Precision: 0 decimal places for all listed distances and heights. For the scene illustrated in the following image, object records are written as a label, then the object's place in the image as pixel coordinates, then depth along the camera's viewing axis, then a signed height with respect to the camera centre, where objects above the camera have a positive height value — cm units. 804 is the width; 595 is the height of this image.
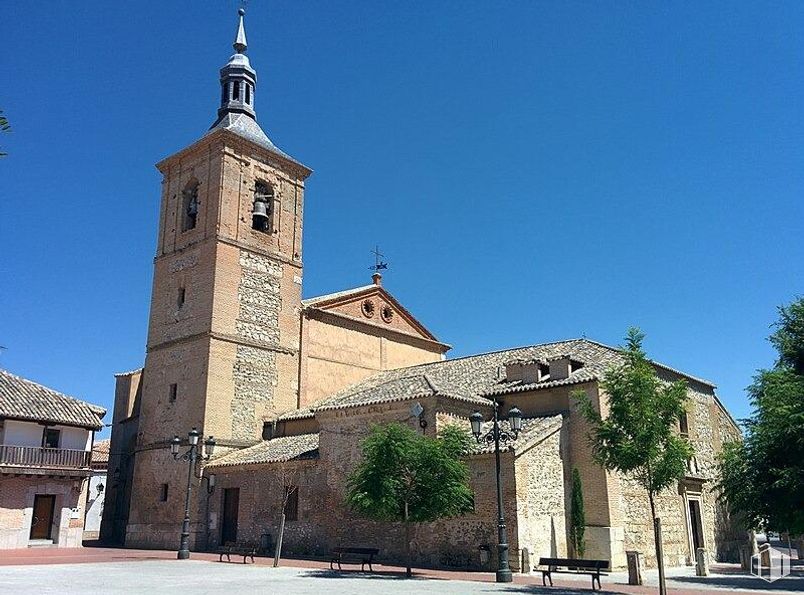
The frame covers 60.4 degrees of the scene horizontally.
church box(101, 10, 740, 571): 2070 +359
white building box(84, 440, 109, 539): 4276 -5
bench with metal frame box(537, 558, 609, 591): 1558 -143
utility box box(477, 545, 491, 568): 1894 -146
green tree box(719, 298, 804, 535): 1825 +110
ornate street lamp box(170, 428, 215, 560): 2269 +88
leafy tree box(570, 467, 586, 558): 2038 -53
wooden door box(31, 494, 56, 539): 2892 -75
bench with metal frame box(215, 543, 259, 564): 2153 -155
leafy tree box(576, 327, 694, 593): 1434 +158
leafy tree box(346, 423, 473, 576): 1803 +46
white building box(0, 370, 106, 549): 2780 +143
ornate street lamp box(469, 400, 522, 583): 1638 -20
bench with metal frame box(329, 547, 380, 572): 1912 -156
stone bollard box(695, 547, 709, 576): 1973 -171
